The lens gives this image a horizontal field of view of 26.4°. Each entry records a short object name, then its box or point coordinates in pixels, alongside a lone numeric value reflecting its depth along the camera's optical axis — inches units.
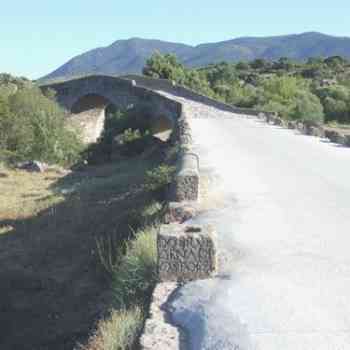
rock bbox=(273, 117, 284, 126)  1257.1
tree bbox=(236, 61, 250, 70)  4229.8
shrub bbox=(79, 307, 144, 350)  185.0
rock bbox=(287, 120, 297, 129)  1150.2
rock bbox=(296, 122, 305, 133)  1069.7
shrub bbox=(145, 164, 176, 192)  465.1
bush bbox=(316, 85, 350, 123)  2024.2
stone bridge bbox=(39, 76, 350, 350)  179.8
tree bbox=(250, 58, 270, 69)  4290.6
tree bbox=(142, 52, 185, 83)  2727.6
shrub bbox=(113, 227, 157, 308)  230.7
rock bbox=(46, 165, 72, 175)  1127.7
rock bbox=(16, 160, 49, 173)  1115.9
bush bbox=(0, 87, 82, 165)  1348.4
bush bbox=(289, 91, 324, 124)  1809.7
